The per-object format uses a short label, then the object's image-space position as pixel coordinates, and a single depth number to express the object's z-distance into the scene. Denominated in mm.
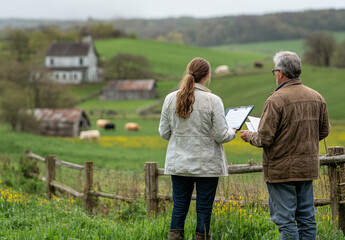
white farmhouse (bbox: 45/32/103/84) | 88188
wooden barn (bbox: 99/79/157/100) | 74550
